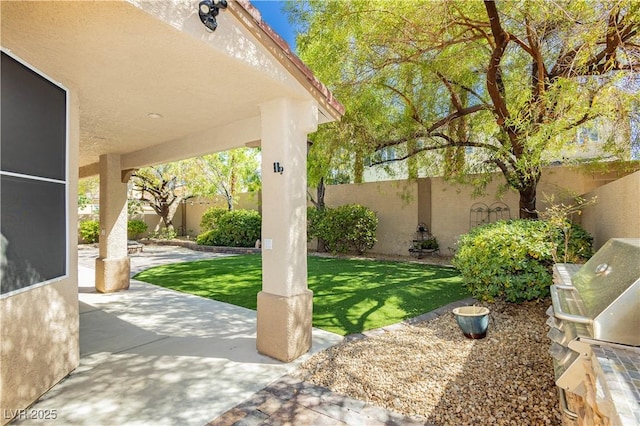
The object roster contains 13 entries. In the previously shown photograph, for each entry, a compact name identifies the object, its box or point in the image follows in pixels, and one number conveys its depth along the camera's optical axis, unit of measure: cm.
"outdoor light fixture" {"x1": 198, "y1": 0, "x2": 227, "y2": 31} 342
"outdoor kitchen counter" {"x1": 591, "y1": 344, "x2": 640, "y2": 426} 153
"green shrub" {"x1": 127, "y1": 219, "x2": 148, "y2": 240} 2252
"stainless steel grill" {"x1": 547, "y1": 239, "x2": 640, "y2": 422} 218
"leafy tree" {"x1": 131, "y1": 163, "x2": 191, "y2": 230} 2145
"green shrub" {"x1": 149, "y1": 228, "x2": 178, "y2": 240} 2234
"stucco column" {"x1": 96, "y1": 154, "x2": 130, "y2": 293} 919
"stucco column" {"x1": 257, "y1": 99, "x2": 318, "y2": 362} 488
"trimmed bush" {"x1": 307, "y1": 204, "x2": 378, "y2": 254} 1512
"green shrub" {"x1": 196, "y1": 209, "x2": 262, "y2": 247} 1856
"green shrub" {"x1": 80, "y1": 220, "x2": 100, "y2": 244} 2156
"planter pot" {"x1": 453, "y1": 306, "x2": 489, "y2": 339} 540
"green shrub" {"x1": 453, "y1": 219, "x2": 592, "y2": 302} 631
